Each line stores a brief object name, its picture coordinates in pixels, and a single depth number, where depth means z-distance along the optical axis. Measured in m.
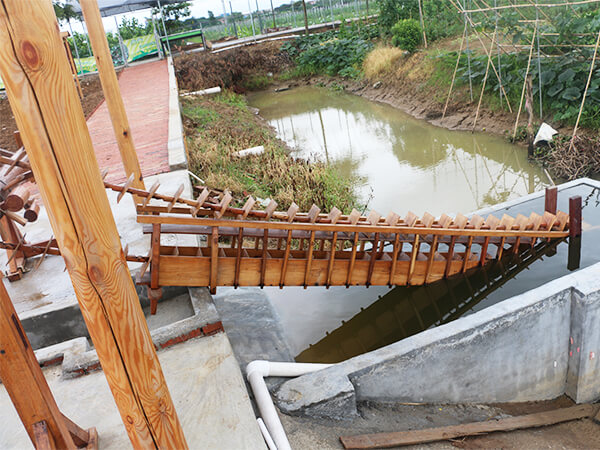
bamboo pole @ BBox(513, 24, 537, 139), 10.36
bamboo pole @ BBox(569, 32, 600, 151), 9.53
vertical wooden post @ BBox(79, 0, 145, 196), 4.77
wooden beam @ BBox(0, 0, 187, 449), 1.71
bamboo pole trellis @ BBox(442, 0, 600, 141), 10.35
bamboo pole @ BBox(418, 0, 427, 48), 15.92
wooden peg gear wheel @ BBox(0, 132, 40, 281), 3.88
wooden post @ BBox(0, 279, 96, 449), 2.33
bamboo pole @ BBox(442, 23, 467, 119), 13.28
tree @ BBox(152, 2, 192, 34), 28.36
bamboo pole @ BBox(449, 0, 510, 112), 11.55
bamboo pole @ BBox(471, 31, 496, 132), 12.09
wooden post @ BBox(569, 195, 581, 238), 5.69
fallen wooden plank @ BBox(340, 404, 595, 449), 3.51
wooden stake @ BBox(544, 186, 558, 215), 6.21
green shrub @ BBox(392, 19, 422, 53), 17.25
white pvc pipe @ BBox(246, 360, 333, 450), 3.17
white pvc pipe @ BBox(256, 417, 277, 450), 3.03
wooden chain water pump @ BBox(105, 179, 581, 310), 4.15
